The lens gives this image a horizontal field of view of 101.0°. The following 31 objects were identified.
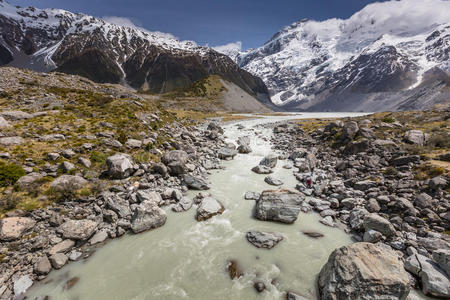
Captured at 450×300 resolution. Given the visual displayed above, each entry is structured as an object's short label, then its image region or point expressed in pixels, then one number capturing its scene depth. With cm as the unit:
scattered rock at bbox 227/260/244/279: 937
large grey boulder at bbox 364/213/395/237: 1087
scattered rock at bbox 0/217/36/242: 968
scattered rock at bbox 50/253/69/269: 939
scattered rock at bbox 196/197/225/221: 1355
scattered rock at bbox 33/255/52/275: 901
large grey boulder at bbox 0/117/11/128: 1866
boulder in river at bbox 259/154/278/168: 2420
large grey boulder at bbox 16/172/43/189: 1269
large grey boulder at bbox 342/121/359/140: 2649
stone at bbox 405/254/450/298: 784
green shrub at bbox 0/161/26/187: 1245
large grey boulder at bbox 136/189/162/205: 1424
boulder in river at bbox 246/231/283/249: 1100
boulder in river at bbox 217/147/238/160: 2727
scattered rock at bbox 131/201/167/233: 1201
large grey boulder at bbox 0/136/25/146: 1606
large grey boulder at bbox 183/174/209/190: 1750
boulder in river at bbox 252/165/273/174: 2227
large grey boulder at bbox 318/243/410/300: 704
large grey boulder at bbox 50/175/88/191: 1312
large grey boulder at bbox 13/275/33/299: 825
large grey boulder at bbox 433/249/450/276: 823
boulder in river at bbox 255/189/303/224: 1312
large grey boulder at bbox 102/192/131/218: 1289
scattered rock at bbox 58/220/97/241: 1069
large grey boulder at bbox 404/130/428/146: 2075
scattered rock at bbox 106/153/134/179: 1608
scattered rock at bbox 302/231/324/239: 1192
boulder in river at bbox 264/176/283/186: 1917
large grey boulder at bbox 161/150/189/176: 1898
